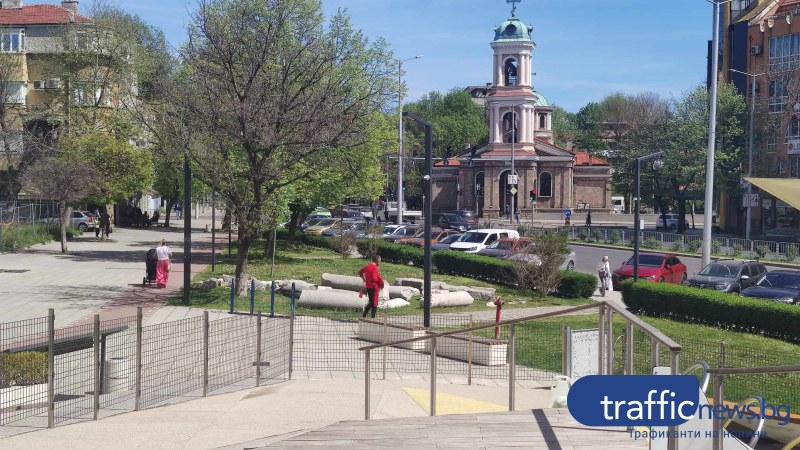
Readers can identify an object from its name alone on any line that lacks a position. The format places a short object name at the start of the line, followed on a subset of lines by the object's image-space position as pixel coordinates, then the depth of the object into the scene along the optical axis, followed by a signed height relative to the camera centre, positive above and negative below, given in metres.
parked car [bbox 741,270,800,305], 24.17 -2.02
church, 85.44 +5.24
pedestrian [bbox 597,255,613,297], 29.00 -1.96
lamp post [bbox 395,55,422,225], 42.73 +3.70
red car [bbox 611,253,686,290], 31.61 -1.99
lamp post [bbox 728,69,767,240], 55.09 +4.94
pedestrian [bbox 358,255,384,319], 20.80 -1.66
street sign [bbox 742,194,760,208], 49.25 +0.85
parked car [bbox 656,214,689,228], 76.15 -0.53
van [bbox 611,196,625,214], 100.94 +1.00
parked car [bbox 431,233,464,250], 40.69 -1.42
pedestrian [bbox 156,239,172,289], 27.99 -1.80
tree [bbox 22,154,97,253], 39.16 +1.21
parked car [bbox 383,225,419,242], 48.14 -1.06
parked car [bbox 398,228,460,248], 43.41 -1.30
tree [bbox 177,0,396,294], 24.88 +2.92
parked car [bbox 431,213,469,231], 66.62 -0.73
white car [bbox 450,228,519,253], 39.66 -1.17
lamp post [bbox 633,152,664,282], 28.66 -0.86
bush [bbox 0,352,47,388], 11.36 -2.09
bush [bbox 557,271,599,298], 27.59 -2.19
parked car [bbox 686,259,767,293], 27.72 -1.93
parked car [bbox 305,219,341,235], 57.04 -1.02
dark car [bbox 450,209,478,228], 75.31 -0.31
